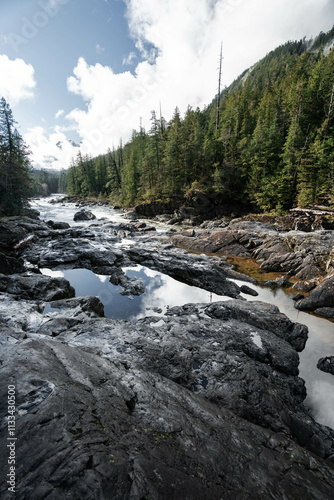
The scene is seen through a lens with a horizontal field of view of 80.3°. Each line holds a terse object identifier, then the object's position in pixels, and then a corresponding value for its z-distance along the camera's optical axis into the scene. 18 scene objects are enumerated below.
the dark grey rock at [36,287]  10.11
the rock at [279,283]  13.84
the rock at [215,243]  20.38
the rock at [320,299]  10.74
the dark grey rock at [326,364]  7.00
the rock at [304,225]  24.38
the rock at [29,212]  29.43
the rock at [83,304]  9.18
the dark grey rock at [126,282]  11.85
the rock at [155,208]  42.38
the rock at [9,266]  12.25
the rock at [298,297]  11.98
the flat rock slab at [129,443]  2.29
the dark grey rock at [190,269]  12.93
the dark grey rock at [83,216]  38.76
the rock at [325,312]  10.23
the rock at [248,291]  12.57
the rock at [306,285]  12.96
